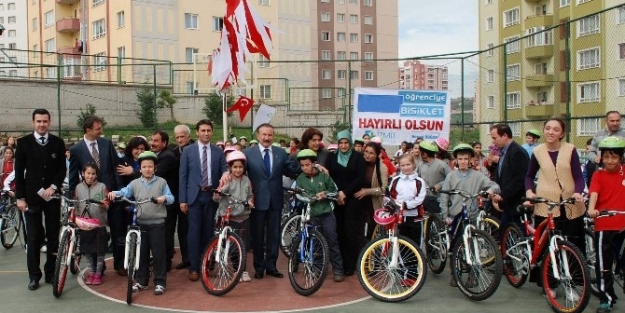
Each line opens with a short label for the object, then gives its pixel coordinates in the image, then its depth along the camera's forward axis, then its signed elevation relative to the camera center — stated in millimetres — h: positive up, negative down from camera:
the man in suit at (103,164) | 8367 -325
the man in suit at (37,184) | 7832 -533
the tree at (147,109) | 19828 +946
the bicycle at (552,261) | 6359 -1289
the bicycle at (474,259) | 6859 -1301
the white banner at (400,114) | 14047 +501
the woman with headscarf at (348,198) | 8375 -767
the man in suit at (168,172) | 8633 -438
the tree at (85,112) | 23044 +1033
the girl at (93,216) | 7973 -964
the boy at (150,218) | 7598 -915
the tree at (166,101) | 22594 +1373
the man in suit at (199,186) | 8133 -589
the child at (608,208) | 6473 -706
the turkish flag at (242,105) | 12258 +613
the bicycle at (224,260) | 7344 -1373
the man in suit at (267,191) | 8281 -674
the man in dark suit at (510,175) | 7715 -456
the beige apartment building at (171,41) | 25844 +6853
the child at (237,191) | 7910 -636
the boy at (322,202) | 8008 -785
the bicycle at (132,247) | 7109 -1206
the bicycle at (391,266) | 7047 -1397
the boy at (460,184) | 7911 -564
